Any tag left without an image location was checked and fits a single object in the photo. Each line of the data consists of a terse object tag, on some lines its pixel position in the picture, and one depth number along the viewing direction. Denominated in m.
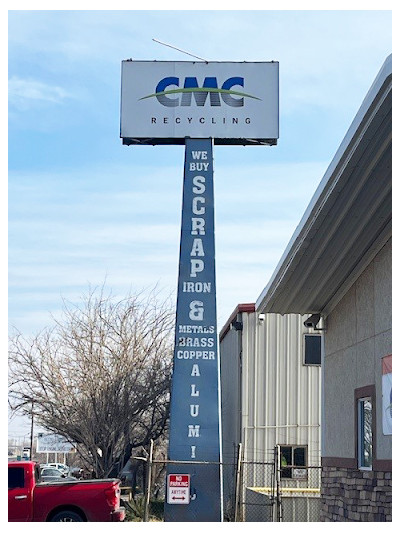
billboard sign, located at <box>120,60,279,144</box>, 26.98
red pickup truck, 19.17
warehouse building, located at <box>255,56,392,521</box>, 11.82
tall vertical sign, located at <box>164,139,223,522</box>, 23.89
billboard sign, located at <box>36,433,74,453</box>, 35.54
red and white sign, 23.20
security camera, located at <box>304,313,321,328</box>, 17.91
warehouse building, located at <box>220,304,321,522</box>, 27.48
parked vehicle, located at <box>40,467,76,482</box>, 43.88
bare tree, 30.00
